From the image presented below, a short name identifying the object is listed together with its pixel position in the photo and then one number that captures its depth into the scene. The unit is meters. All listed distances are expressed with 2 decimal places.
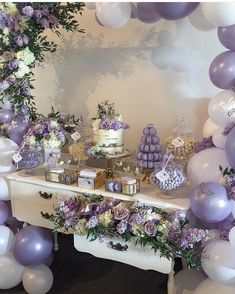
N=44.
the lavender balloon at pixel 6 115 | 2.17
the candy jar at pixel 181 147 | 1.86
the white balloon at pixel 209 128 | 1.73
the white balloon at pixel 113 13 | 1.64
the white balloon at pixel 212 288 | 1.59
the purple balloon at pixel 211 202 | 1.50
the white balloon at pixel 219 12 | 1.33
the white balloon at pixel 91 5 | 1.84
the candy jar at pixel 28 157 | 1.99
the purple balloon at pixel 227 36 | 1.48
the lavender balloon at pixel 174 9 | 1.45
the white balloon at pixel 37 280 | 2.03
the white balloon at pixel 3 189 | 2.08
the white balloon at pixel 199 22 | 1.79
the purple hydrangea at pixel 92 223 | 1.65
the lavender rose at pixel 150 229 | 1.57
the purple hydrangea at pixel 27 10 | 1.90
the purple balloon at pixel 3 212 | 2.15
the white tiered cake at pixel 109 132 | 1.89
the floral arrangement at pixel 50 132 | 2.00
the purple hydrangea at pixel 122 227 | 1.60
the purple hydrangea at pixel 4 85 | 2.03
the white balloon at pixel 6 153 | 2.08
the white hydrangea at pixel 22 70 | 2.00
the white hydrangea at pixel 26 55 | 1.98
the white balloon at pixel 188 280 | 1.84
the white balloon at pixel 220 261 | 1.53
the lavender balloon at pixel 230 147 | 1.47
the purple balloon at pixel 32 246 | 2.00
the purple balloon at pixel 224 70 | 1.54
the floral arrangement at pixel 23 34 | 1.94
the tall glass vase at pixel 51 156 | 1.99
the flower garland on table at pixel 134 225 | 1.56
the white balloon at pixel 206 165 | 1.62
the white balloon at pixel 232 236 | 1.52
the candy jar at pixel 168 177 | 1.67
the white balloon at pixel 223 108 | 1.54
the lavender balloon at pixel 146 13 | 1.71
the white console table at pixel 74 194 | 1.65
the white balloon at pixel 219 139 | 1.62
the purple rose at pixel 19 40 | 1.95
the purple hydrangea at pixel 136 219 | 1.59
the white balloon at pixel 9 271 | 2.06
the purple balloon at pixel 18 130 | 2.12
